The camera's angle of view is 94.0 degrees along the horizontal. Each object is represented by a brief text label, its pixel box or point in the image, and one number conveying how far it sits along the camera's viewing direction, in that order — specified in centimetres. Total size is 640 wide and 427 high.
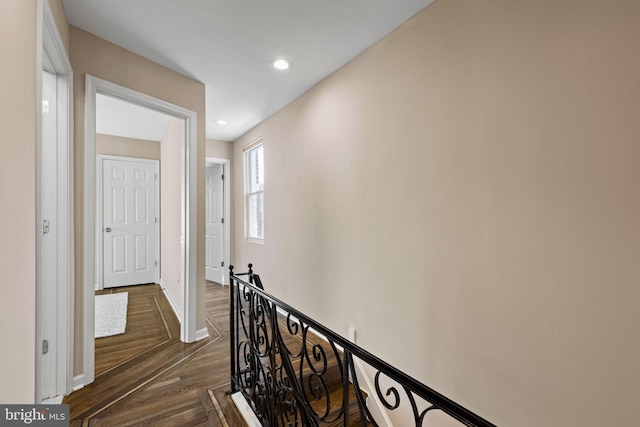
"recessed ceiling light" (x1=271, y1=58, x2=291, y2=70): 244
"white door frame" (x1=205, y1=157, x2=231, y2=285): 491
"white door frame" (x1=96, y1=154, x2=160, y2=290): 468
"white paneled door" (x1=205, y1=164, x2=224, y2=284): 515
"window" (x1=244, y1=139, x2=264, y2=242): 419
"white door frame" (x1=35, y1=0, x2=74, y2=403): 188
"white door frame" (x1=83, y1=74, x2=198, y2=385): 207
